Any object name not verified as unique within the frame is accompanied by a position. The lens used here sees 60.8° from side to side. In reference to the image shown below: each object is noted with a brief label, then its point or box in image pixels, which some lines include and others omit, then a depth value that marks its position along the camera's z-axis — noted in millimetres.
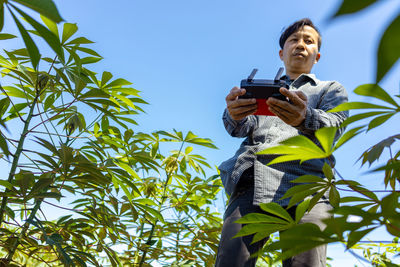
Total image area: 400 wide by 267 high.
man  927
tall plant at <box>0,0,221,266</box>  1010
